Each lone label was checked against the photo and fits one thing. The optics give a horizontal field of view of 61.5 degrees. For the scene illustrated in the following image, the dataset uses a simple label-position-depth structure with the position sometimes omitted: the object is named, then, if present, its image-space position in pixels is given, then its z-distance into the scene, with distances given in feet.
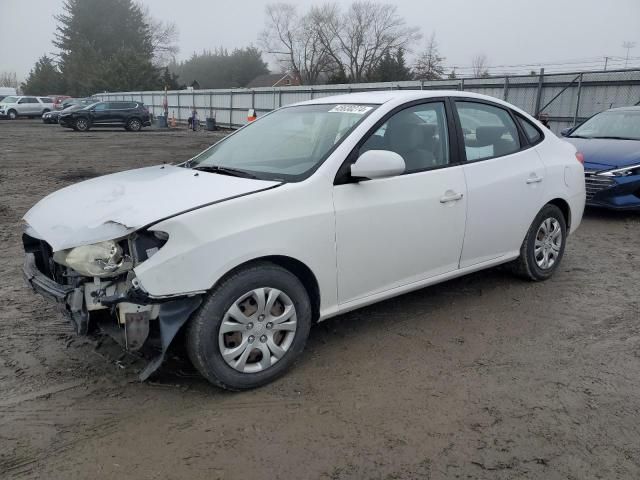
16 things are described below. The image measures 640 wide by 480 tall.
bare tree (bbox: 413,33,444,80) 166.93
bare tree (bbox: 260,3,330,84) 203.72
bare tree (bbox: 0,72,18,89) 319.88
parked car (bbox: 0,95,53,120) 131.65
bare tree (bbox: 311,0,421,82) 191.70
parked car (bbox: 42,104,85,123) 115.85
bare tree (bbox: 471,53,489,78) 144.21
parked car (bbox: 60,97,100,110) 118.73
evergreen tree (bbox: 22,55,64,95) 221.87
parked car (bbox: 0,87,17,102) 178.63
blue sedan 24.68
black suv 97.45
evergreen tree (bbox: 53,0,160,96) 205.67
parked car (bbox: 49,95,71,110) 135.58
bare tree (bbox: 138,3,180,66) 244.63
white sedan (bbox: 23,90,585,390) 9.39
